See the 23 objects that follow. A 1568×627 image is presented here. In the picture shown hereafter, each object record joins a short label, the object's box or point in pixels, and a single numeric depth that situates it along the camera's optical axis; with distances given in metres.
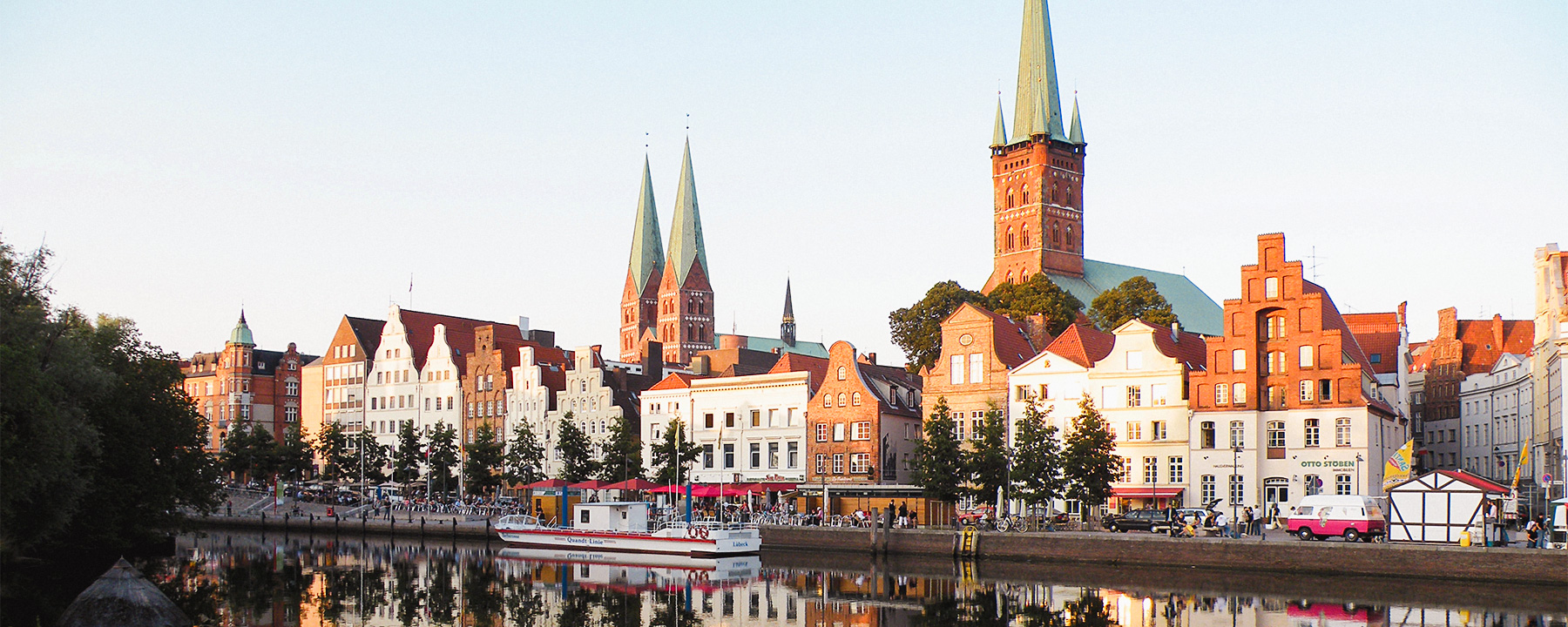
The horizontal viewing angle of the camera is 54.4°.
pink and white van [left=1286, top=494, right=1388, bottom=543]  56.88
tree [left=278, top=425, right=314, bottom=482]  110.69
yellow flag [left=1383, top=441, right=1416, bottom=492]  59.72
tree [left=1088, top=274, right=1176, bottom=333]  95.94
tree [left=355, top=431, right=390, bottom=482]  108.75
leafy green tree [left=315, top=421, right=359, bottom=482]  111.56
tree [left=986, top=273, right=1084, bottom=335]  96.12
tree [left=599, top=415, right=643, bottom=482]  89.44
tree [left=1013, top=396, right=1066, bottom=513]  66.64
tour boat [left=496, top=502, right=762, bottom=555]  67.38
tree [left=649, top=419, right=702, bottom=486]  86.50
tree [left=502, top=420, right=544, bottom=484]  96.88
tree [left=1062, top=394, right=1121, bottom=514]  67.12
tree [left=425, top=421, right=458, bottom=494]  101.69
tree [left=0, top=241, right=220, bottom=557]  42.41
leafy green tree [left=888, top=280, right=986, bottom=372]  98.06
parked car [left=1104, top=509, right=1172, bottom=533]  64.38
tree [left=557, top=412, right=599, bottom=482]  91.44
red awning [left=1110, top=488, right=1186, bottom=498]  74.25
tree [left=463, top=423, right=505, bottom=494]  97.31
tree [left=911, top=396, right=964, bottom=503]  69.62
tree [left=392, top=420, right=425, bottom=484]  105.50
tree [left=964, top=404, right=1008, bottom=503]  68.25
